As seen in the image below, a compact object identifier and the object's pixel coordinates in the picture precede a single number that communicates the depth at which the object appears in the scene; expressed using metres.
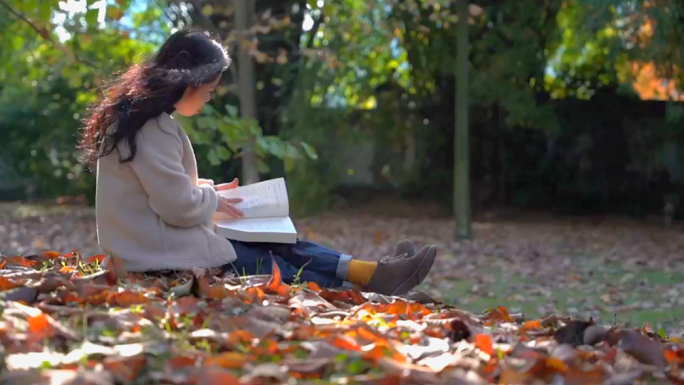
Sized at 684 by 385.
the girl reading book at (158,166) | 4.06
